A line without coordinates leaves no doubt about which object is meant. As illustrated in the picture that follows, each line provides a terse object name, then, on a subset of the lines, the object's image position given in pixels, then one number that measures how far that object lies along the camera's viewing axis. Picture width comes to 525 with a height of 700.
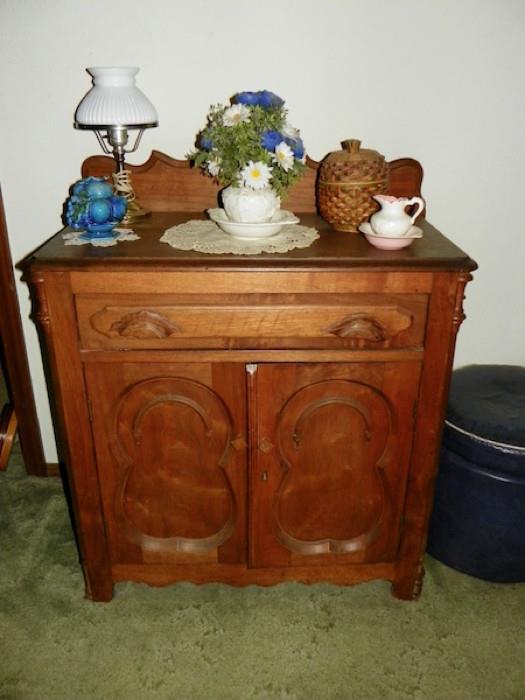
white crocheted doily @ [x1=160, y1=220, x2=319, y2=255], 1.32
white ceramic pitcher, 1.34
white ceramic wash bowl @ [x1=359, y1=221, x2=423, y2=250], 1.35
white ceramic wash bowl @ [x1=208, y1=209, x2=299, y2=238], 1.38
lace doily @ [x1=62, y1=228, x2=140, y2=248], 1.37
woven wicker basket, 1.46
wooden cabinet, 1.28
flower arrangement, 1.34
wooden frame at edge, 1.85
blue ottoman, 1.58
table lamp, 1.46
